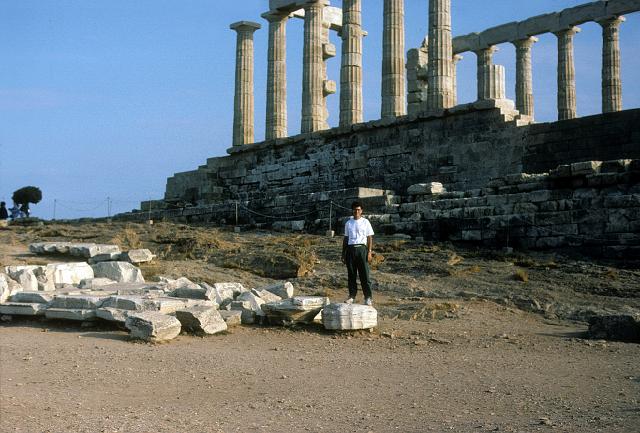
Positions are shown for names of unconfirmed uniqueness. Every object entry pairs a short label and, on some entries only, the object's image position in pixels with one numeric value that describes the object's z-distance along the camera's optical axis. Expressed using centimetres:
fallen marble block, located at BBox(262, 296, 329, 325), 1173
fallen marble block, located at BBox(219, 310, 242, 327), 1173
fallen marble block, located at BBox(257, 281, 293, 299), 1361
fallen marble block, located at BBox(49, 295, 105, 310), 1180
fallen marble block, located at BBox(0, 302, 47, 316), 1205
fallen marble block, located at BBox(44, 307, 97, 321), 1158
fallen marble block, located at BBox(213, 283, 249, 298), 1363
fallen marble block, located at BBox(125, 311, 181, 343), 1039
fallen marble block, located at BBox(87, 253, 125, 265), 1662
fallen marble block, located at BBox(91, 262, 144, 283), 1508
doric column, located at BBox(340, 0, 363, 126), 3070
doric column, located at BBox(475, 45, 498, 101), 3647
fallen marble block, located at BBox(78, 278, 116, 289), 1402
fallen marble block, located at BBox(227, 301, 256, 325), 1206
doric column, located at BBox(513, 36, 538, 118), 3541
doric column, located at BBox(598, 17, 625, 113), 3138
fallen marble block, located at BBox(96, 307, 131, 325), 1123
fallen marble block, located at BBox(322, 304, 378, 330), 1130
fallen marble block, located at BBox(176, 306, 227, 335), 1102
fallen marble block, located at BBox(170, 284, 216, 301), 1271
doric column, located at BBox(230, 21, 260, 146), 3519
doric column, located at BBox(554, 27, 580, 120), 3319
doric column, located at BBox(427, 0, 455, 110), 2716
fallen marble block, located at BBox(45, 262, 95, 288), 1448
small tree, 4847
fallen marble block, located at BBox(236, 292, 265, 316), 1216
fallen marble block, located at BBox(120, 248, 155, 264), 1655
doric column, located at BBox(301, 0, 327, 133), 3200
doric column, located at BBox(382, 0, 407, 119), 2933
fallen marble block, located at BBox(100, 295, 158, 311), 1155
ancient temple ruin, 1936
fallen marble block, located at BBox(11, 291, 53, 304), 1239
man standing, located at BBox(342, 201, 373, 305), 1273
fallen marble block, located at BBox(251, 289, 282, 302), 1308
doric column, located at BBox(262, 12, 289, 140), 3384
